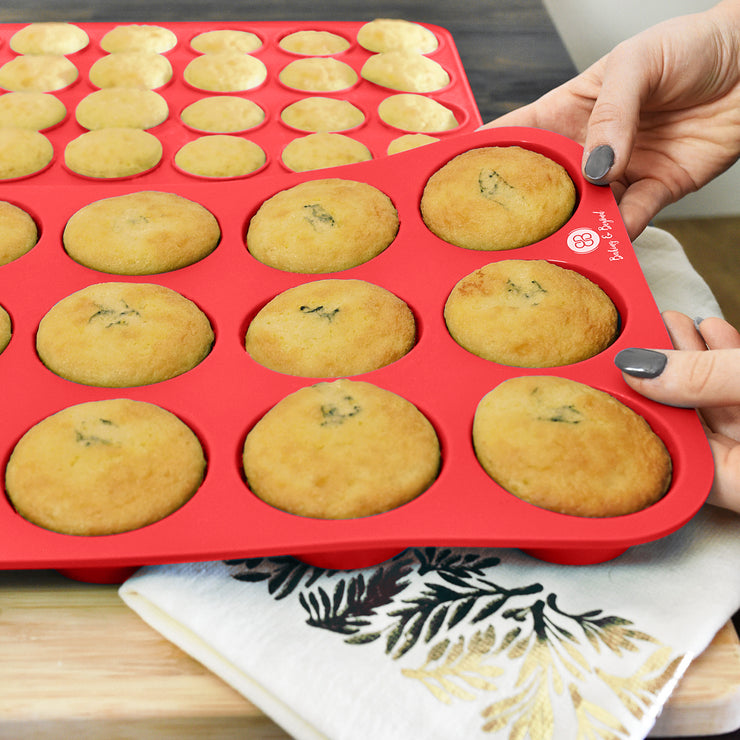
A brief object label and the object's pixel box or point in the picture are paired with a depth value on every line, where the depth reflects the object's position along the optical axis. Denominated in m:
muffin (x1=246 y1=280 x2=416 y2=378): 0.60
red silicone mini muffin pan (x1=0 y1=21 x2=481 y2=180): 0.80
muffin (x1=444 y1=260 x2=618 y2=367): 0.60
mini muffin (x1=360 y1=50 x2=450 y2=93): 0.88
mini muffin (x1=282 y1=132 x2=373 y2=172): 0.77
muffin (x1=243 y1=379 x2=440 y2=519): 0.54
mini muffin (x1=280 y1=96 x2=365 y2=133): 0.82
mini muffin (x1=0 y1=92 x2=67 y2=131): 0.81
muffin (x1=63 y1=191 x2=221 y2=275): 0.64
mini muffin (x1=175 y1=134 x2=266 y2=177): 0.77
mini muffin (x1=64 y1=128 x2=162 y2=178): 0.76
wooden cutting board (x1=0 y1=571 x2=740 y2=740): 0.52
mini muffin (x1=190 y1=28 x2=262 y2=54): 0.96
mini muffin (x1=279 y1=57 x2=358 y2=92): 0.88
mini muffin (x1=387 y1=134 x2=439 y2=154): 0.79
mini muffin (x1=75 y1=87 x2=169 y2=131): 0.82
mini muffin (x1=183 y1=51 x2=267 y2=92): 0.87
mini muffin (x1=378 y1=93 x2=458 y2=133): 0.82
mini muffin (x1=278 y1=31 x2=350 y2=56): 0.96
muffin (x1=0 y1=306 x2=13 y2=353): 0.60
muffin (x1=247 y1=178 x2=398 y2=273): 0.64
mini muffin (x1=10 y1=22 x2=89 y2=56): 0.93
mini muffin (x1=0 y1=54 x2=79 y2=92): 0.86
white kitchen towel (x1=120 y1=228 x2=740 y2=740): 0.51
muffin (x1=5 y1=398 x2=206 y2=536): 0.54
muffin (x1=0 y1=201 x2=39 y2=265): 0.64
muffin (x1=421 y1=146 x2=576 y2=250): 0.65
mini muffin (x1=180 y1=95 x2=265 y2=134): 0.82
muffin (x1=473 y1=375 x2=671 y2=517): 0.54
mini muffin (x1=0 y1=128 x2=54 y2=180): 0.76
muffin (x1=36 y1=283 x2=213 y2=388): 0.59
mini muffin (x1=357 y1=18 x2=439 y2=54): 0.97
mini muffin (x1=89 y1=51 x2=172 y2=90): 0.87
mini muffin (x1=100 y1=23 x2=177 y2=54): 0.95
